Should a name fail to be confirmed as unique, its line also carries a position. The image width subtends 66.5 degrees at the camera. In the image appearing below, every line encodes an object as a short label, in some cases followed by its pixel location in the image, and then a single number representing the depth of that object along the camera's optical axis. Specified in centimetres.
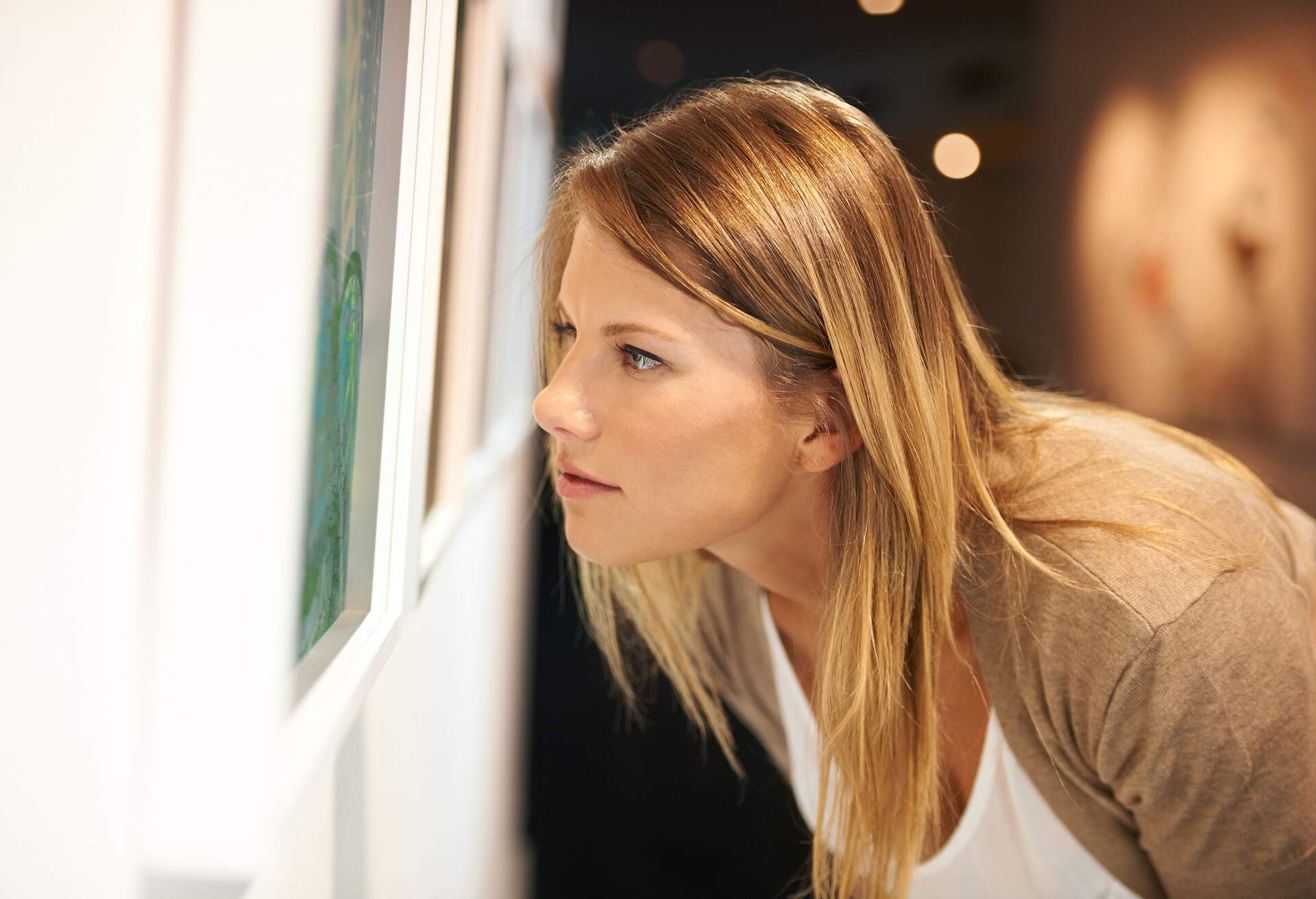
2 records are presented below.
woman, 91
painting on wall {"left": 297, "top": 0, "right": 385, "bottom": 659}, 54
